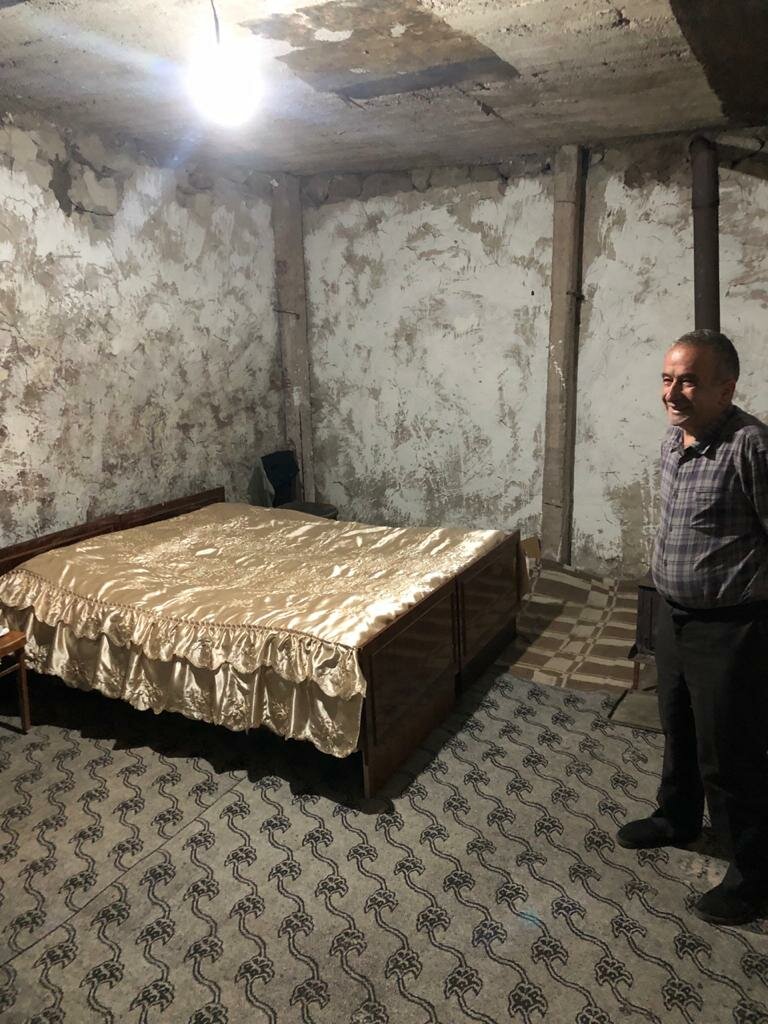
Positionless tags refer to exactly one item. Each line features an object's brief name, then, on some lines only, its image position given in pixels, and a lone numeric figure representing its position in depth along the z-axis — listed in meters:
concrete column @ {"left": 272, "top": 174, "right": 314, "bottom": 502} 5.27
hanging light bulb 2.72
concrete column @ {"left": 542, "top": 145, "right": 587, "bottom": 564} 4.38
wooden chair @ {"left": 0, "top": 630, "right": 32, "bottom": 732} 3.03
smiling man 1.89
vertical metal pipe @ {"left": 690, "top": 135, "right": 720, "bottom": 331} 3.89
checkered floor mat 3.57
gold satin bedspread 2.61
